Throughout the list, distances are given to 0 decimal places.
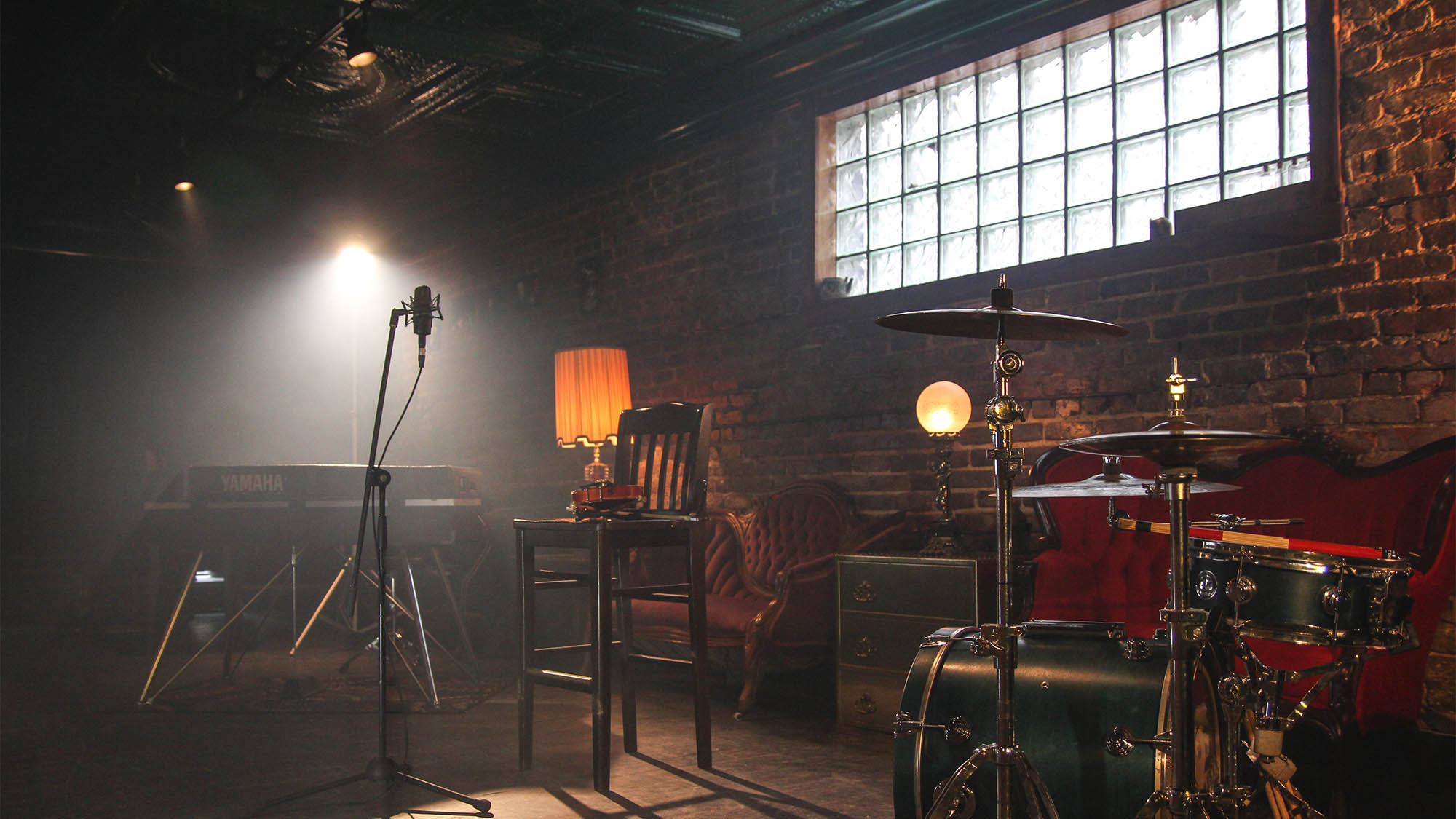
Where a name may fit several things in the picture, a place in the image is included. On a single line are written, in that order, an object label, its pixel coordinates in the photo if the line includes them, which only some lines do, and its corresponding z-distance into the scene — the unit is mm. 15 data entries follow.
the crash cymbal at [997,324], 2502
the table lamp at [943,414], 4461
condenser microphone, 3264
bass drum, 2430
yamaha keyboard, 5074
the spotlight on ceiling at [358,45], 5090
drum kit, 2342
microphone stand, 3117
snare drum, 2453
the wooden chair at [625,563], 3432
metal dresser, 4074
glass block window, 4000
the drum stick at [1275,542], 2525
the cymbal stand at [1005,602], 2406
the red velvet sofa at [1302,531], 3080
